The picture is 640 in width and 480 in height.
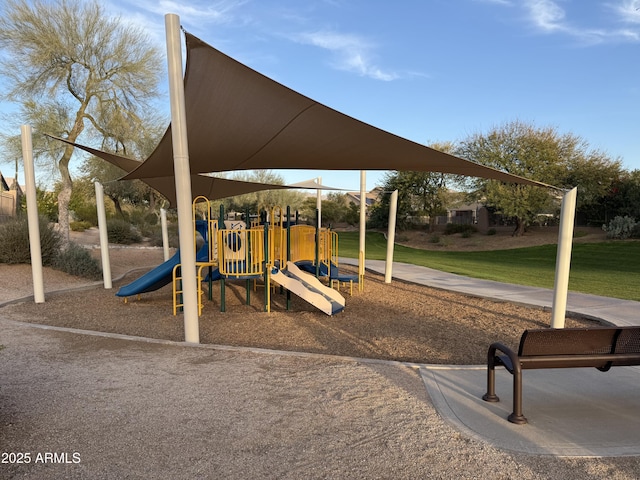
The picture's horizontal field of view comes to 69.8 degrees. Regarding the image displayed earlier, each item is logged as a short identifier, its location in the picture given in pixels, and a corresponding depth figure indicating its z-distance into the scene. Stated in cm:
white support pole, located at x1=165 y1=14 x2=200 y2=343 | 515
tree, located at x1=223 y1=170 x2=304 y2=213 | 3784
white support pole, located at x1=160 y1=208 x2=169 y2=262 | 1184
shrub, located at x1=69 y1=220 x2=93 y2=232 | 2684
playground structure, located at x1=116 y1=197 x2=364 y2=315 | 742
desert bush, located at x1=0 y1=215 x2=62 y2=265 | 1124
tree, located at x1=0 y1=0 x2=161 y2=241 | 1662
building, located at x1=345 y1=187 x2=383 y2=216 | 5032
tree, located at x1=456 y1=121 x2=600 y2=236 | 2992
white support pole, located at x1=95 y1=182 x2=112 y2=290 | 981
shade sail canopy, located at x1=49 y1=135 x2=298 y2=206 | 1141
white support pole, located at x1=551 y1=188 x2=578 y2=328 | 580
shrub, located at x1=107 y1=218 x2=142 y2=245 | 2183
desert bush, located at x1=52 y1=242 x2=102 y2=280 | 1113
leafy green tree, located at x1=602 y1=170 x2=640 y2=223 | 2833
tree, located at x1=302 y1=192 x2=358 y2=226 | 4717
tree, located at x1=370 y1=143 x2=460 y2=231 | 3712
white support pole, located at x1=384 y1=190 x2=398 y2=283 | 1069
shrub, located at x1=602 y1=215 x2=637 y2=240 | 2564
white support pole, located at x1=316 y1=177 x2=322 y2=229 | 1395
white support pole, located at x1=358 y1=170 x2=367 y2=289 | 1035
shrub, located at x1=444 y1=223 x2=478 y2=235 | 3566
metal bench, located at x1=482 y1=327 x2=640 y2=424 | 334
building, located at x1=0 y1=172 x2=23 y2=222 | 1838
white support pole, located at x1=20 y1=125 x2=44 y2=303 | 805
